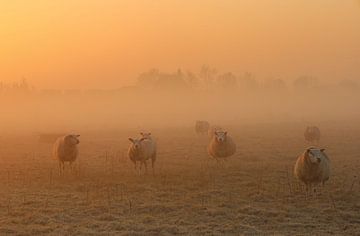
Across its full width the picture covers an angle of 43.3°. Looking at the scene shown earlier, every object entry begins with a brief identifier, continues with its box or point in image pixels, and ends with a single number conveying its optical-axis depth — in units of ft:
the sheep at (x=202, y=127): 143.43
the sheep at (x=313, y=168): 53.01
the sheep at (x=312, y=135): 108.58
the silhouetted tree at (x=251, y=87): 644.69
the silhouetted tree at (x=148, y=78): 598.34
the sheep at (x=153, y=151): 71.46
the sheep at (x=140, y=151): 68.21
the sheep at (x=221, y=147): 75.61
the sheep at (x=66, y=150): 71.20
